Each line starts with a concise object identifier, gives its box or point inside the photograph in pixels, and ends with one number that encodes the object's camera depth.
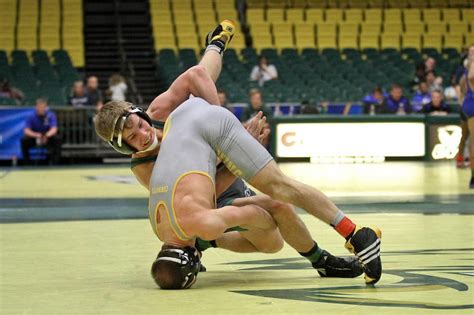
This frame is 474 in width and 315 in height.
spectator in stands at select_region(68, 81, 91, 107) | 21.64
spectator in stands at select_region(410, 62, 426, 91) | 26.17
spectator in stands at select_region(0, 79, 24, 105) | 22.25
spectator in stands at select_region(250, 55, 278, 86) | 25.44
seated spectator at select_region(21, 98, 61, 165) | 20.56
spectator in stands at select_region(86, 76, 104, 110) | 21.81
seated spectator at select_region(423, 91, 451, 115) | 21.69
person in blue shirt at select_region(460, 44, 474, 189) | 13.91
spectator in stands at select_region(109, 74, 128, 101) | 22.64
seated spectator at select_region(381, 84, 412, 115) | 21.97
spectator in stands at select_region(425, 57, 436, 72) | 26.12
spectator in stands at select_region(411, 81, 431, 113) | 22.89
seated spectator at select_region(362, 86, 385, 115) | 22.00
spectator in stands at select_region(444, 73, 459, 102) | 24.72
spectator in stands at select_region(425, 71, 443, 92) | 25.17
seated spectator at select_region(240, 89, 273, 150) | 20.17
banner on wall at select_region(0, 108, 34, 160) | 20.83
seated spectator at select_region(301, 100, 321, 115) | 21.67
